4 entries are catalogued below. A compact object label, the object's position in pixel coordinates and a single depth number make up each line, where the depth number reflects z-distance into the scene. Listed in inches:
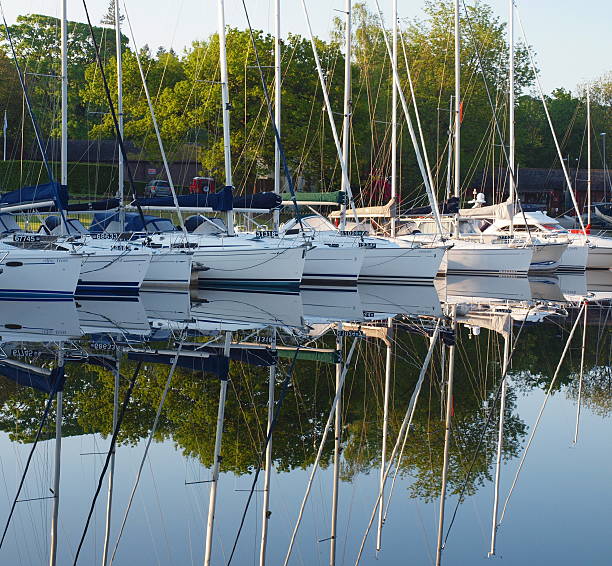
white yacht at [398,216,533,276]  1503.4
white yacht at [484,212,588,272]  1672.0
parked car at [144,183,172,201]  2233.8
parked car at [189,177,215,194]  1950.1
